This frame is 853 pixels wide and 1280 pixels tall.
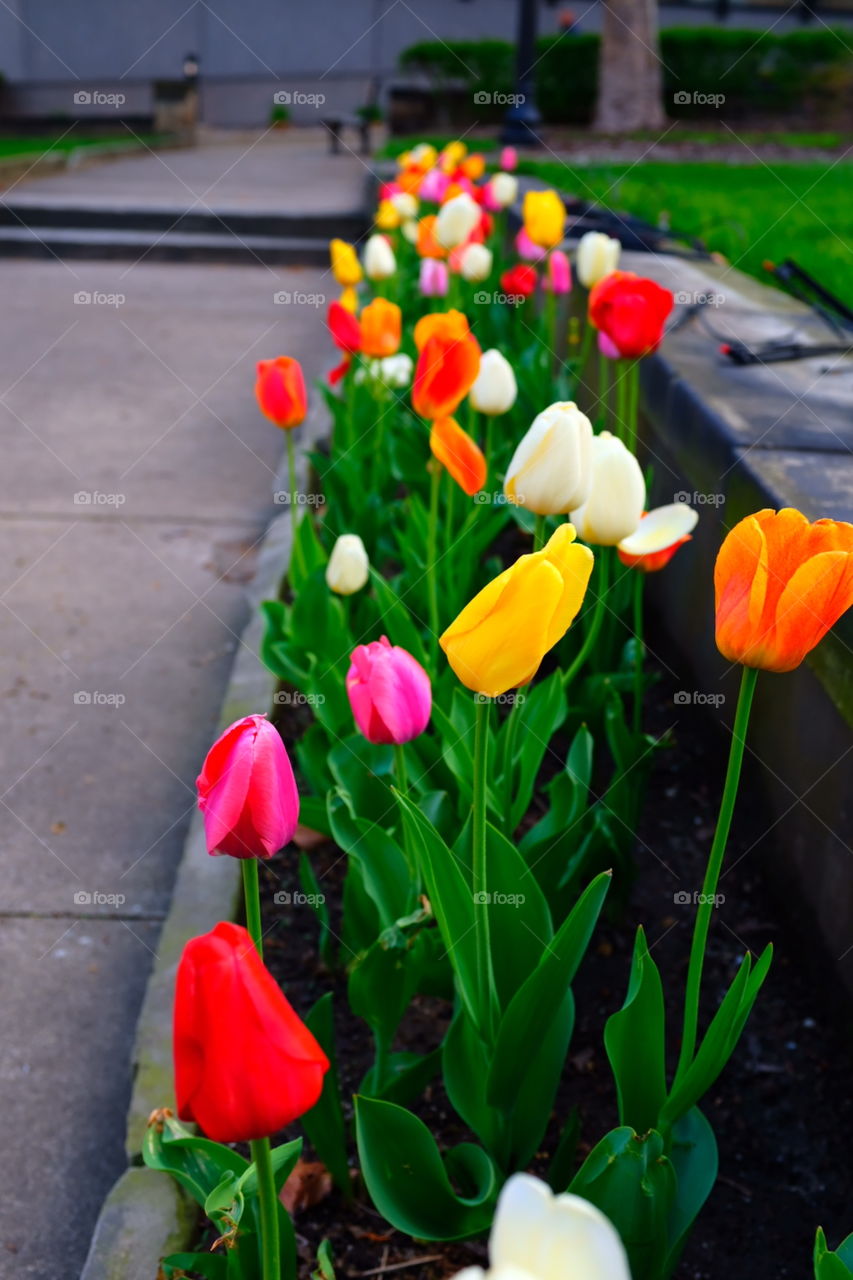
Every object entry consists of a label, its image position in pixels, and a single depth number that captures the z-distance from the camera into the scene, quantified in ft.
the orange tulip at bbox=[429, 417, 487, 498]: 6.05
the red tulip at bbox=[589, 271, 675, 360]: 6.53
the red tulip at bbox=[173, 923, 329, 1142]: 2.38
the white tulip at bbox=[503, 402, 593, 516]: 4.80
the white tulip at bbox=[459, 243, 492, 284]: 11.41
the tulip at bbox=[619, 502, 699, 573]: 5.82
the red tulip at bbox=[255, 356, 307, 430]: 7.55
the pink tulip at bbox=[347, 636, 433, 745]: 4.55
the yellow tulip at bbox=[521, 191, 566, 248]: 10.44
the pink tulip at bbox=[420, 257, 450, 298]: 12.07
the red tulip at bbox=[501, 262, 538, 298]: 10.84
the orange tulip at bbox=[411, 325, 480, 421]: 6.36
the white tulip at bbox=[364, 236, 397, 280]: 11.52
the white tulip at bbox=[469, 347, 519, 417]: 7.34
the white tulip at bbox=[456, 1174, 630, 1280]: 1.69
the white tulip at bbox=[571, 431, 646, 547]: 5.08
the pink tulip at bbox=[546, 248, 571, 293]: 11.48
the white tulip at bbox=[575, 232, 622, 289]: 9.25
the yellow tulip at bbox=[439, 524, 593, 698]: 3.21
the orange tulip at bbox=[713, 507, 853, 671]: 3.15
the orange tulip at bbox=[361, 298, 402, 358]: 8.76
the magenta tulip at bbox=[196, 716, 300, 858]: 3.31
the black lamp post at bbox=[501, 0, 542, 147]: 31.35
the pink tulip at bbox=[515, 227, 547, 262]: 13.24
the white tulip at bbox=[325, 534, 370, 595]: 6.93
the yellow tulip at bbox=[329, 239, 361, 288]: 10.55
